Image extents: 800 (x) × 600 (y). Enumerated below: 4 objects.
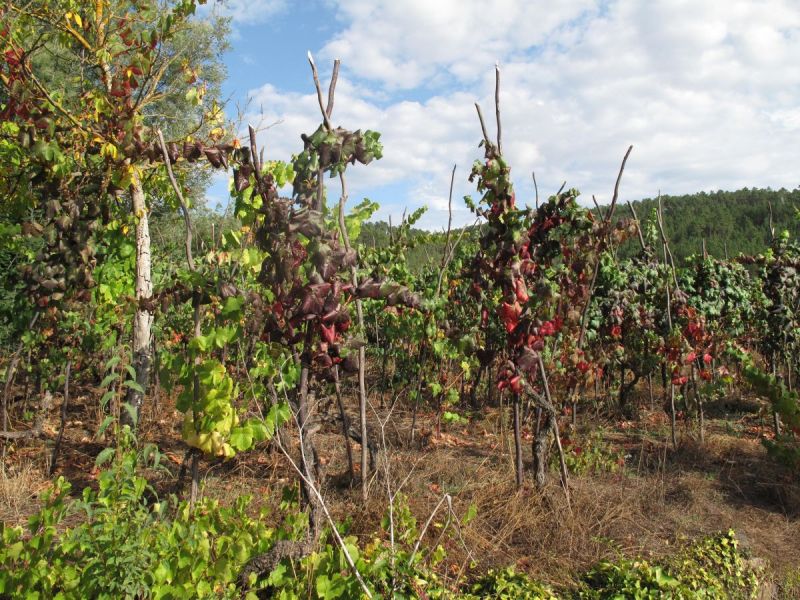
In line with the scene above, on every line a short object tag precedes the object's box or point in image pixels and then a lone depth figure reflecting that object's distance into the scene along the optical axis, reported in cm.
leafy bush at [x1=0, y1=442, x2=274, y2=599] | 219
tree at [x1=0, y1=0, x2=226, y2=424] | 407
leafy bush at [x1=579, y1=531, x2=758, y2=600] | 290
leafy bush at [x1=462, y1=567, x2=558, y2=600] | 278
